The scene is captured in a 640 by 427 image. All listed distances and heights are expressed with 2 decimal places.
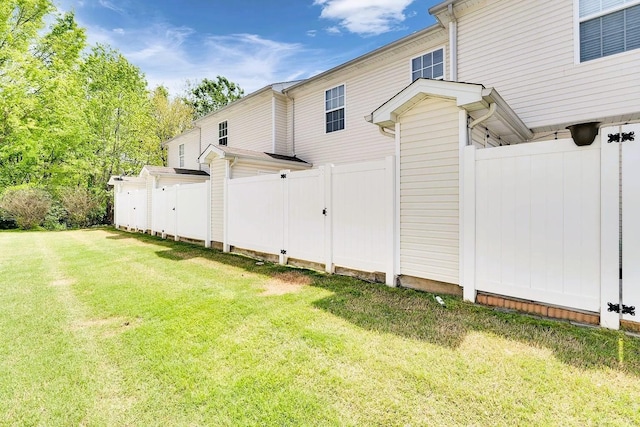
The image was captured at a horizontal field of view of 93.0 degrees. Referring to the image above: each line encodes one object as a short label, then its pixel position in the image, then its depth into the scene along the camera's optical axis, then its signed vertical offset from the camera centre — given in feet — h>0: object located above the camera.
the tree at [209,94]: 92.63 +36.98
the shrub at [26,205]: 50.98 +1.39
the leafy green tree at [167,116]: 78.54 +25.64
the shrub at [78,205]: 56.39 +1.62
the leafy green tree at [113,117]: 64.18 +21.36
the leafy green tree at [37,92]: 48.80 +20.94
